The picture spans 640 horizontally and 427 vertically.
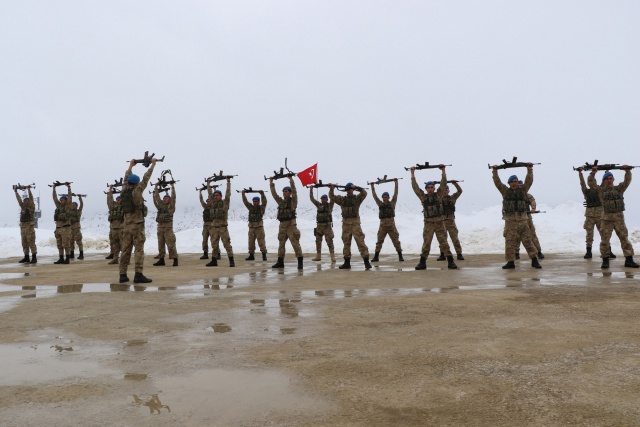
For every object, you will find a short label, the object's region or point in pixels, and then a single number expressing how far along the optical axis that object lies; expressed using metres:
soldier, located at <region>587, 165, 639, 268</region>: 9.93
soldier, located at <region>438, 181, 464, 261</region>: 13.75
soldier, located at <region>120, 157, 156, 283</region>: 8.85
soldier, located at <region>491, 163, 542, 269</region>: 10.28
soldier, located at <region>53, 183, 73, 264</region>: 15.50
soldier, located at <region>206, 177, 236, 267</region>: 13.05
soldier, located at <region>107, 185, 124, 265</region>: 9.89
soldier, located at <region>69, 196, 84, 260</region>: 16.60
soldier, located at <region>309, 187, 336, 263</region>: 14.98
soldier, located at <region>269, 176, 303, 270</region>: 11.71
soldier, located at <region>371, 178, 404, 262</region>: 14.20
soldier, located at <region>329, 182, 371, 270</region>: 11.46
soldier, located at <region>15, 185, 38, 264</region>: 15.36
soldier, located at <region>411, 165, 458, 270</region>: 11.05
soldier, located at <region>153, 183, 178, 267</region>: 13.93
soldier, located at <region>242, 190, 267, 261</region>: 14.78
